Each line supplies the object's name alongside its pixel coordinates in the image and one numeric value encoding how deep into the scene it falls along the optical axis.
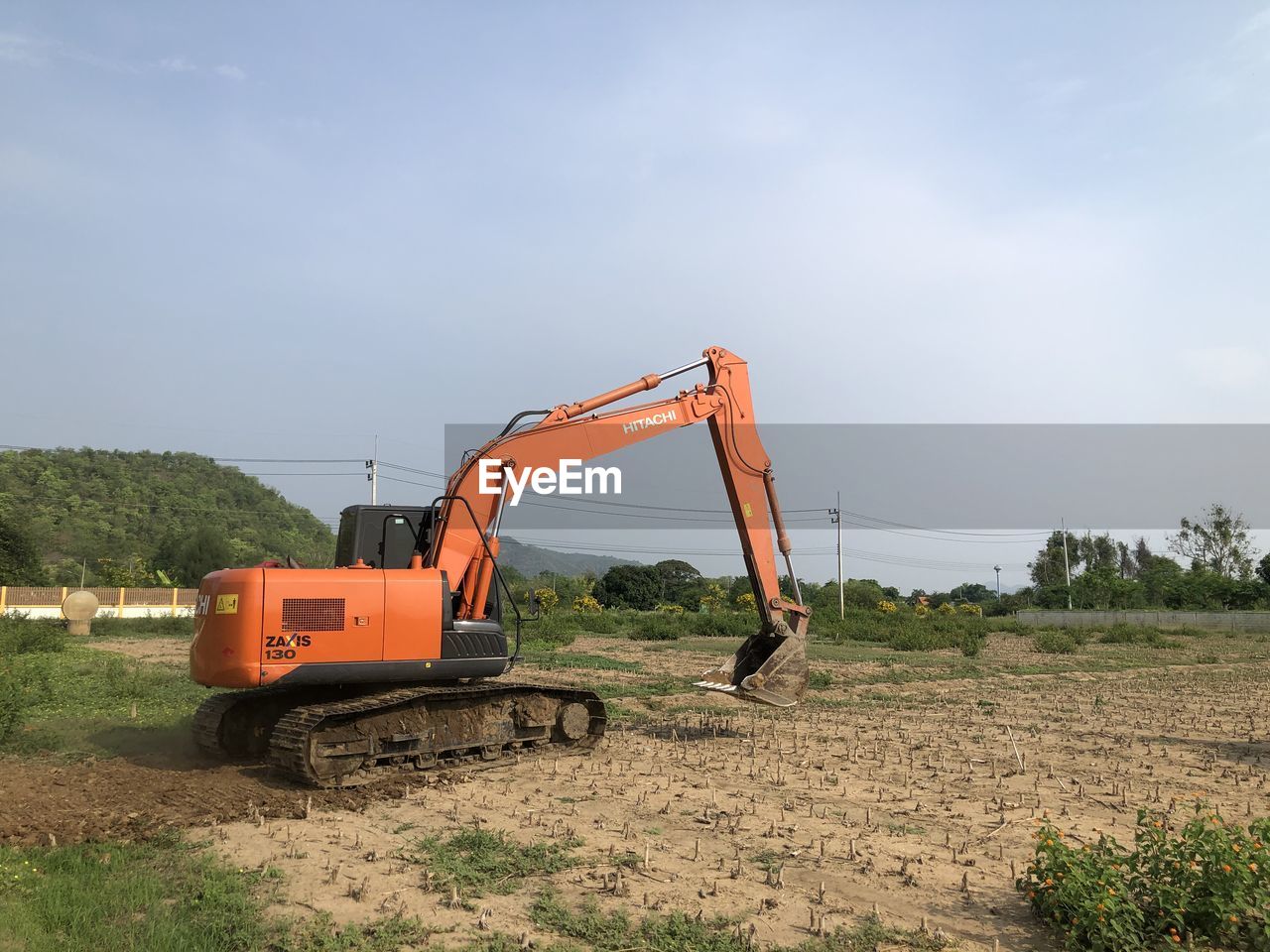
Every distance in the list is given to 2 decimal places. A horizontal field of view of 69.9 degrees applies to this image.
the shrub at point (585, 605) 55.95
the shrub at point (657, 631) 36.16
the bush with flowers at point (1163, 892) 5.00
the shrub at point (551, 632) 31.89
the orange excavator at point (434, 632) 9.48
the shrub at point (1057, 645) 31.41
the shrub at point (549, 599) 51.40
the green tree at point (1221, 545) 80.35
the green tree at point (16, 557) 44.50
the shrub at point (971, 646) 28.94
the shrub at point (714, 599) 64.66
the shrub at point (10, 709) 11.05
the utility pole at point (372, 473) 52.53
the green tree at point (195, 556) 60.91
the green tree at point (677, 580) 91.41
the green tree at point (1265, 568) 70.50
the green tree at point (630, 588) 90.06
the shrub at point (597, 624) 39.59
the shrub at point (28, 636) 21.08
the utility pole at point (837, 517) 69.69
